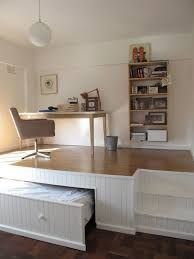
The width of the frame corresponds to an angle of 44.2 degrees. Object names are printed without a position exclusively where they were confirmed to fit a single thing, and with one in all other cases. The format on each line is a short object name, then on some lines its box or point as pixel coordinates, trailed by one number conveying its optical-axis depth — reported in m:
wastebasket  4.23
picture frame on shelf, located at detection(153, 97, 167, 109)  4.27
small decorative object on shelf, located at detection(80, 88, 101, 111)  4.61
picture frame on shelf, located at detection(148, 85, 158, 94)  4.18
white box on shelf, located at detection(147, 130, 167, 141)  4.19
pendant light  2.55
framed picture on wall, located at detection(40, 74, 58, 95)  4.98
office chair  3.47
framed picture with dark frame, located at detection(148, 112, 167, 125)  4.26
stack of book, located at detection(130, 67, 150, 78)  4.22
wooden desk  3.83
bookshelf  4.16
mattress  2.29
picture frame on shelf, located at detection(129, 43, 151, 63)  4.26
